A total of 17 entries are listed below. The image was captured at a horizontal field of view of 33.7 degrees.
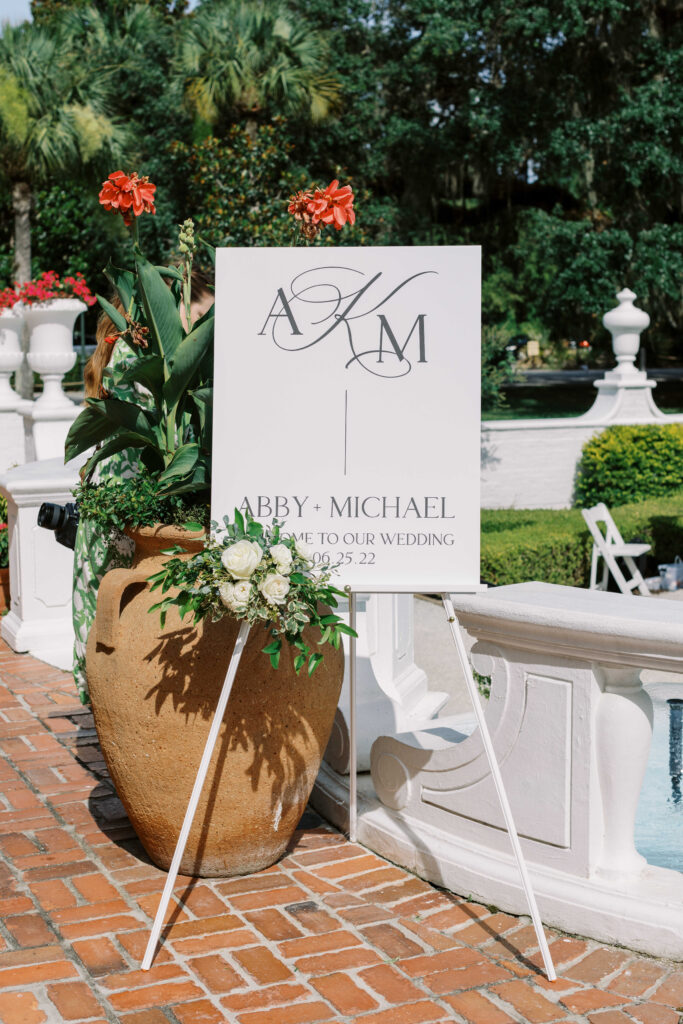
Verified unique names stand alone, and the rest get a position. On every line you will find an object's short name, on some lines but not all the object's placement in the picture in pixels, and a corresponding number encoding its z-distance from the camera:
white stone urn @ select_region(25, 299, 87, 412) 8.55
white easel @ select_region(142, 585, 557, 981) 2.90
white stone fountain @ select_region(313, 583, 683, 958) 2.96
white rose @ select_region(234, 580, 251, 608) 2.92
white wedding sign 3.13
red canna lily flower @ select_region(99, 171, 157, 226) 3.35
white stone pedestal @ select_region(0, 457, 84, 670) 6.34
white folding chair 8.80
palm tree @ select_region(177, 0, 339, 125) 17.59
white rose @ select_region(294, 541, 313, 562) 3.07
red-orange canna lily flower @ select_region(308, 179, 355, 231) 3.29
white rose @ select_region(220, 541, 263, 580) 2.92
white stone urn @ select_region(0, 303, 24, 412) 9.30
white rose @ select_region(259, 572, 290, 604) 2.92
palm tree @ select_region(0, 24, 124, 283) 19.00
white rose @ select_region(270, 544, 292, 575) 2.95
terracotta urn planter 3.29
